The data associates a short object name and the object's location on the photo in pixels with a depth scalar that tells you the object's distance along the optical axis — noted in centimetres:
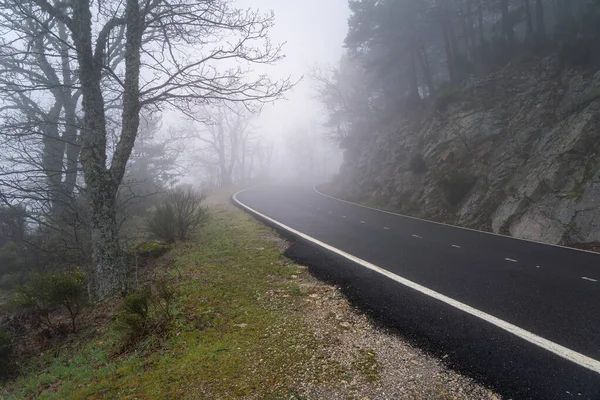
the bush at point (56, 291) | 524
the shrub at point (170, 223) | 980
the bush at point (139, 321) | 434
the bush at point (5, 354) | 461
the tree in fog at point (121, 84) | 643
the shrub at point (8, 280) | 887
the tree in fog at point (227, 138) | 4500
